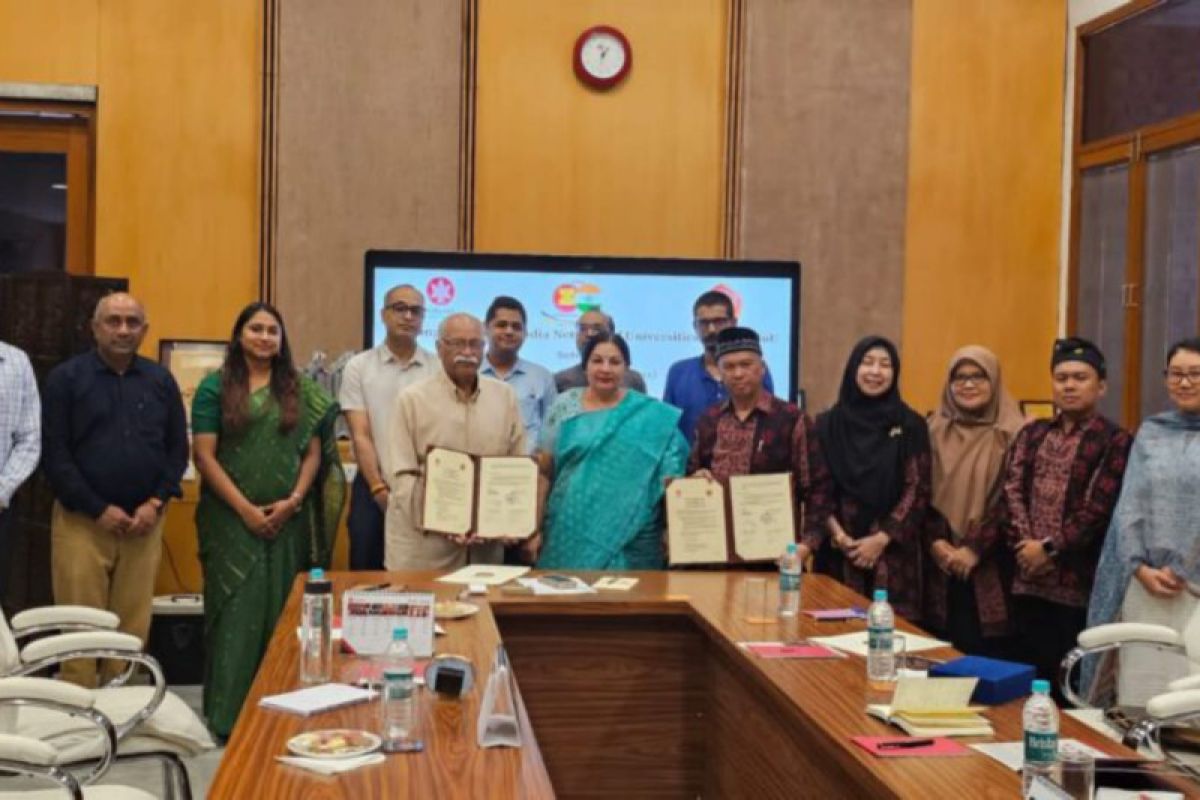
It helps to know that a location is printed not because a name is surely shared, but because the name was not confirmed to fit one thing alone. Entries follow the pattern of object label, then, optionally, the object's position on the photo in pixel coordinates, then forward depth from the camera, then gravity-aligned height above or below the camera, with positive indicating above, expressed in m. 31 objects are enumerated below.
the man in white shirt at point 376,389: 5.30 -0.10
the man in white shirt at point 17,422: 4.81 -0.23
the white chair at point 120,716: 3.08 -0.83
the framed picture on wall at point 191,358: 6.38 +0.01
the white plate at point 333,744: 2.29 -0.64
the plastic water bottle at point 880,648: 2.90 -0.57
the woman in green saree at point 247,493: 4.86 -0.47
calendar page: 3.00 -0.55
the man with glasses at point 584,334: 6.04 +0.16
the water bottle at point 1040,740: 2.18 -0.57
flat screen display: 6.46 +0.35
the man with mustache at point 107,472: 4.96 -0.41
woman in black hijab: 4.65 -0.34
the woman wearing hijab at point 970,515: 4.71 -0.48
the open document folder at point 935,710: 2.52 -0.63
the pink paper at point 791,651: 3.18 -0.65
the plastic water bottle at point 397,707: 2.39 -0.60
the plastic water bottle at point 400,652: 2.69 -0.57
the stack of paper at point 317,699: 2.57 -0.64
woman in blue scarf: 4.18 -0.48
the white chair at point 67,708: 2.65 -0.71
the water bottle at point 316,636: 2.83 -0.57
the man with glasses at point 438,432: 4.58 -0.22
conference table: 2.23 -0.67
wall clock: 6.83 +1.56
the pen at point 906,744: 2.40 -0.65
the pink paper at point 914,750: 2.37 -0.65
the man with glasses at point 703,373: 5.79 -0.01
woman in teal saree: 4.59 -0.35
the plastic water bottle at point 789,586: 3.70 -0.57
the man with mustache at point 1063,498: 4.51 -0.39
